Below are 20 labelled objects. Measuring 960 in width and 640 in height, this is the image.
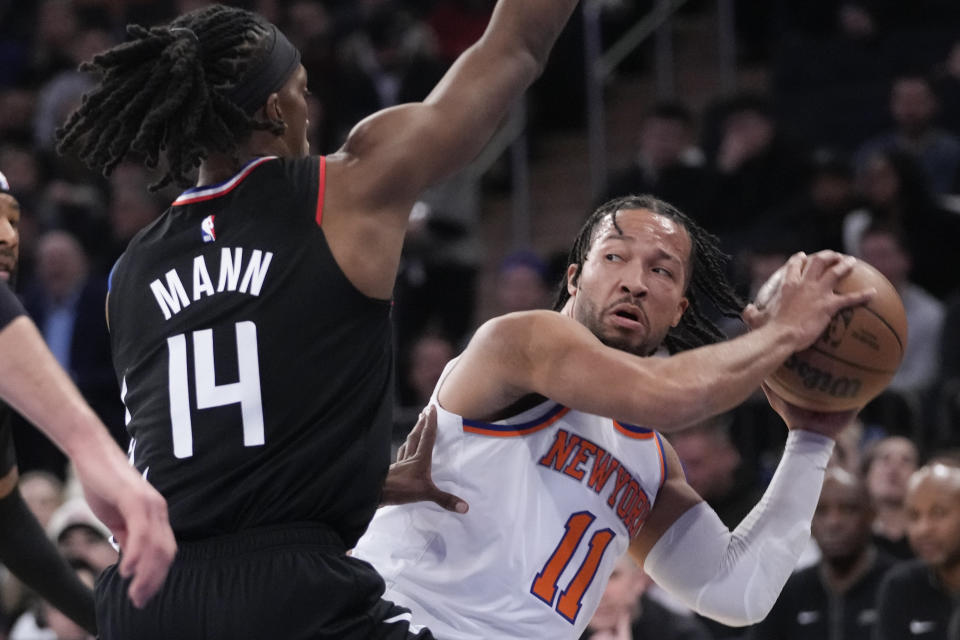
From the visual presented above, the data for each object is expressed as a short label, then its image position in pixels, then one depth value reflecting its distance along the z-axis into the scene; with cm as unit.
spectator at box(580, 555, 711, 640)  1327
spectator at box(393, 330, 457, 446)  1852
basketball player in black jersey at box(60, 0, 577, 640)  632
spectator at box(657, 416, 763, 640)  1540
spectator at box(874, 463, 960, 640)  1331
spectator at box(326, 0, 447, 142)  2227
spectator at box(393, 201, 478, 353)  2036
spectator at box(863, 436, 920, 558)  1502
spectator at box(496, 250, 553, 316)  1933
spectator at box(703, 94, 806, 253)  2034
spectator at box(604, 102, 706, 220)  2039
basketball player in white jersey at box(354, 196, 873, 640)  691
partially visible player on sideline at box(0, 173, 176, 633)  527
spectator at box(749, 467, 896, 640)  1413
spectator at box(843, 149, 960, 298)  1841
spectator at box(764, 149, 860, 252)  1897
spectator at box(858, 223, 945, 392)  1712
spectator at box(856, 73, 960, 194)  1978
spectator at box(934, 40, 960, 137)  2098
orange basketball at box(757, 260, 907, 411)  750
